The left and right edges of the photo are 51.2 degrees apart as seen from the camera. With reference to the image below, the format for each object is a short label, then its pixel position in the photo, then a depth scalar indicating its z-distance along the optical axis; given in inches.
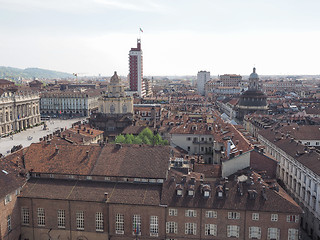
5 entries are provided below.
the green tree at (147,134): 3441.4
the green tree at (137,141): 3126.7
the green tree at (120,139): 3162.4
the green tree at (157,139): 3222.2
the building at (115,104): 5231.3
